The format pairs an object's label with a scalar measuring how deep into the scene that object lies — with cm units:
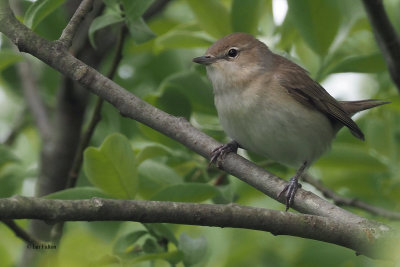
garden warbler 778
